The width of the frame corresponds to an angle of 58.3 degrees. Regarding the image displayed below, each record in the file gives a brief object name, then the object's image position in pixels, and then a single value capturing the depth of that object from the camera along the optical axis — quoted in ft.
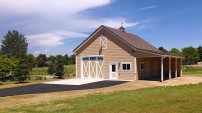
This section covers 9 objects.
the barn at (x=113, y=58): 66.94
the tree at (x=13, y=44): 235.84
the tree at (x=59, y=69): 91.40
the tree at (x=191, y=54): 204.67
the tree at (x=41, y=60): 236.83
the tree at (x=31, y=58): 170.40
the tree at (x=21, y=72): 75.41
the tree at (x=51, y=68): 102.95
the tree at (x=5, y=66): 85.52
